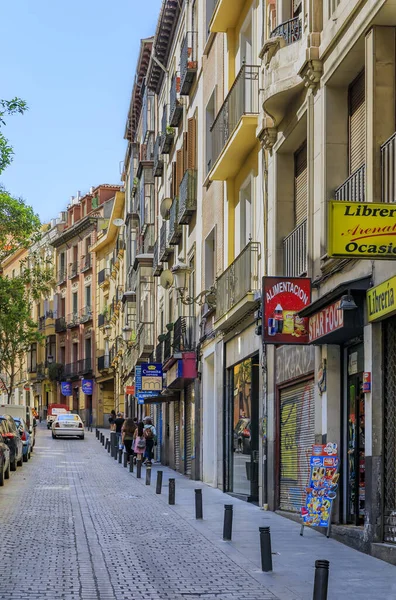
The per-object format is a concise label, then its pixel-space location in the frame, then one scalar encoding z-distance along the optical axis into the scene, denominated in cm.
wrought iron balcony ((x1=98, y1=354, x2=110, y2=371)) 6956
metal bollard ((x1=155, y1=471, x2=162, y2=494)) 2253
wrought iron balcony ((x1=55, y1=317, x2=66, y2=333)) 8152
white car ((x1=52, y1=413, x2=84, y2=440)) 5241
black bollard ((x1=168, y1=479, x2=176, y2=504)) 1975
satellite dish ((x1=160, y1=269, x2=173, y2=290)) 3282
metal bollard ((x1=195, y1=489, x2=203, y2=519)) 1685
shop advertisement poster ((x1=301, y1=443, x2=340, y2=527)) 1401
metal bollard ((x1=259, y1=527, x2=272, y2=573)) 1092
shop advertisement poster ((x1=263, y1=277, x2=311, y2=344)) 1566
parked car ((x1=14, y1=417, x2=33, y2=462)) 3584
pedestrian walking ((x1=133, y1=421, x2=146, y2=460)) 3256
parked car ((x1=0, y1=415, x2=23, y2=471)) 2967
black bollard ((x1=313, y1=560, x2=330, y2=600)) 797
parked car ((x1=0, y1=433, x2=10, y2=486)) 2449
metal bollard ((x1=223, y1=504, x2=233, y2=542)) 1380
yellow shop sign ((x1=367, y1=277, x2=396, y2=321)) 1157
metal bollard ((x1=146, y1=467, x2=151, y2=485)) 2518
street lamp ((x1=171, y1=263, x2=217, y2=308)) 2725
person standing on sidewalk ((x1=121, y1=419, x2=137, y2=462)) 3591
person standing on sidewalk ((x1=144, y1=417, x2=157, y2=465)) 3325
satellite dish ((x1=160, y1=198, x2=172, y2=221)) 3437
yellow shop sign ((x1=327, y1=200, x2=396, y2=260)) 1031
